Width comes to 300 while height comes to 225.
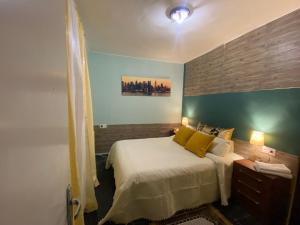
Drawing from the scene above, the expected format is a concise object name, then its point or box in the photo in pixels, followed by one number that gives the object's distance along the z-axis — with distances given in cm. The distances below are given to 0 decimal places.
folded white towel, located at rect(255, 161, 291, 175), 171
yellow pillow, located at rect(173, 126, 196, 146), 282
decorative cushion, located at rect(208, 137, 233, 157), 227
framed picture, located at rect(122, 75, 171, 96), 381
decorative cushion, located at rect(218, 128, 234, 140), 251
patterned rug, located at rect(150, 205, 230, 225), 177
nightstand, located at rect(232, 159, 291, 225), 167
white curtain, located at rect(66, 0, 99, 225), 98
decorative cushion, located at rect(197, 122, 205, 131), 317
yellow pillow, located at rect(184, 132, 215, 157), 232
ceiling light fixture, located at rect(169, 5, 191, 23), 179
